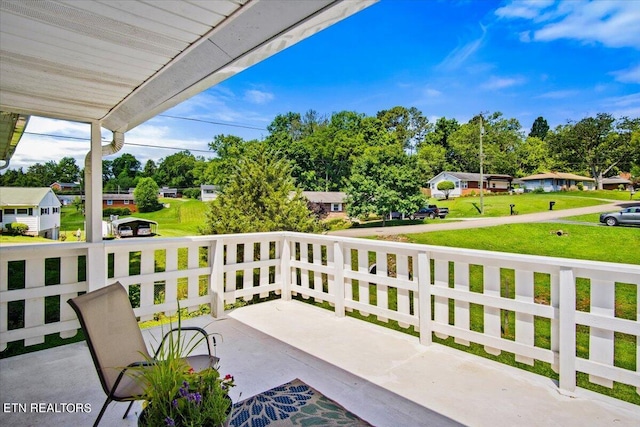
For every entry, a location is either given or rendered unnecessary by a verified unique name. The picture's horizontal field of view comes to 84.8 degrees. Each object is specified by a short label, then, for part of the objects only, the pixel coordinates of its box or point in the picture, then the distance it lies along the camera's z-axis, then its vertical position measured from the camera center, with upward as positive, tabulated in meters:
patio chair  1.59 -0.64
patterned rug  1.85 -1.10
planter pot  1.19 -0.71
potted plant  1.16 -0.64
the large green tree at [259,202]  7.73 +0.26
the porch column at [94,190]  3.13 +0.22
